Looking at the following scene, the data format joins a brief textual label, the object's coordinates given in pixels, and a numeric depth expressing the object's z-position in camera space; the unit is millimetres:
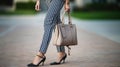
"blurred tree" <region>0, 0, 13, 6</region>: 53447
